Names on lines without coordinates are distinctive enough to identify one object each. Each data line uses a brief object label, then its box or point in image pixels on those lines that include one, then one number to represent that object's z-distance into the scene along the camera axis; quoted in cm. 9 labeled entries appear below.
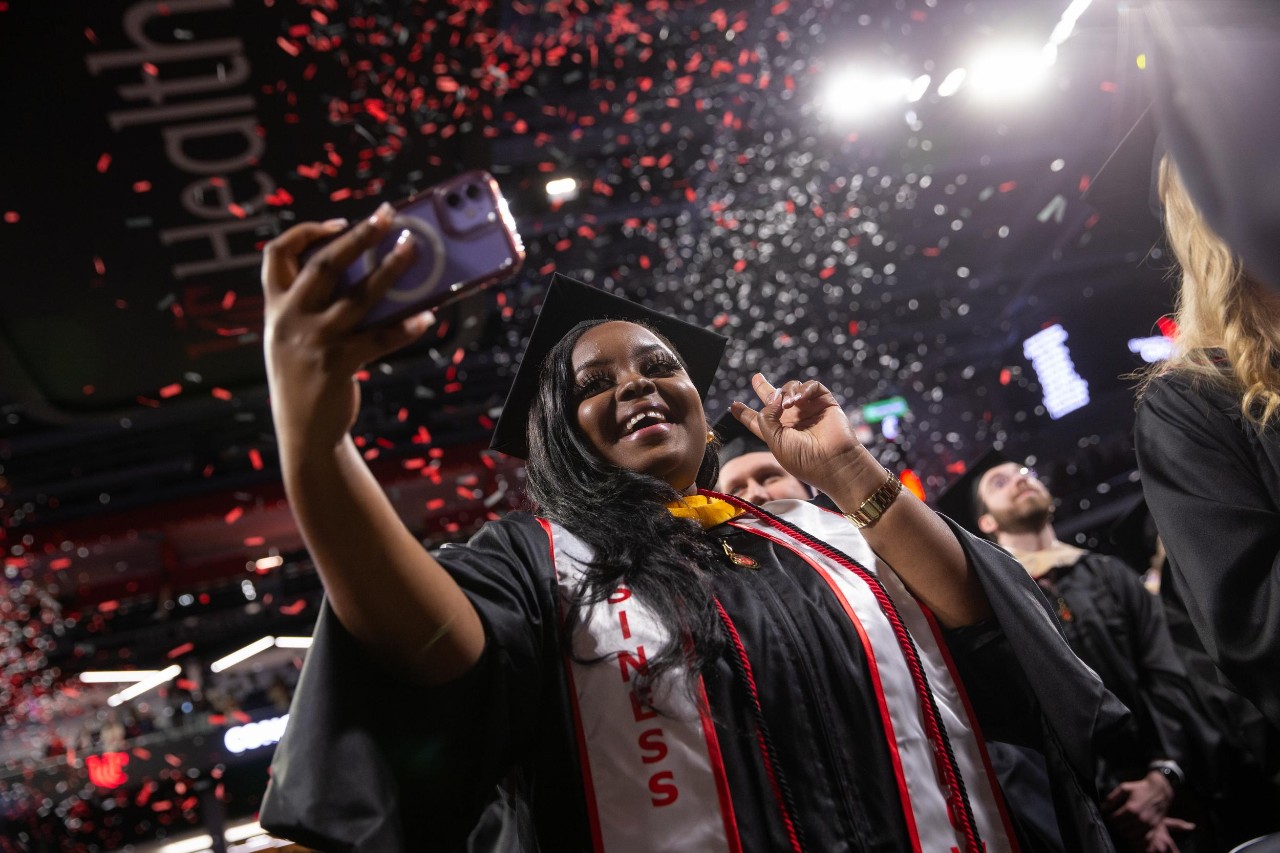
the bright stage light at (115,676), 1374
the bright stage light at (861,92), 697
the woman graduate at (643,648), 85
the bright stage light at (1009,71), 707
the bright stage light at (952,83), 736
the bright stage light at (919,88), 731
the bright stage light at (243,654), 1283
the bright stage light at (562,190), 712
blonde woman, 123
